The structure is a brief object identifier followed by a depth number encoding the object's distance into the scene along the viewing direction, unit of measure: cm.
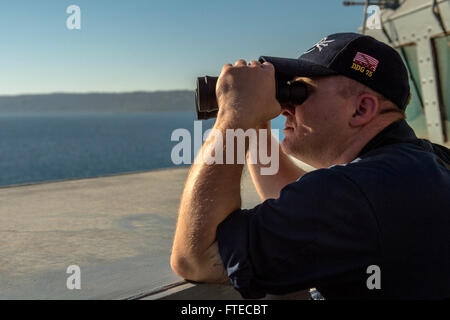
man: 126
